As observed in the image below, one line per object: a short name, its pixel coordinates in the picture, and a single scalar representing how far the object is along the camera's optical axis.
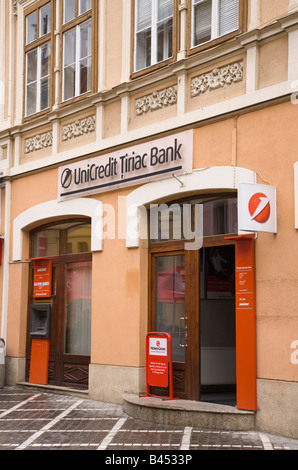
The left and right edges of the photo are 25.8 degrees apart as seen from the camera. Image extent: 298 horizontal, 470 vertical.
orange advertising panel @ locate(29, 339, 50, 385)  12.51
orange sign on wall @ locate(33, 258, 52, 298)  12.78
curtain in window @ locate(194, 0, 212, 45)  9.90
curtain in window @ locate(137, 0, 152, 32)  11.02
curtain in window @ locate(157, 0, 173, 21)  10.63
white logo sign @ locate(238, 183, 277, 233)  8.15
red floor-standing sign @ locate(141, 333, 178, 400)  9.55
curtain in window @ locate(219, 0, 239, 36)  9.46
